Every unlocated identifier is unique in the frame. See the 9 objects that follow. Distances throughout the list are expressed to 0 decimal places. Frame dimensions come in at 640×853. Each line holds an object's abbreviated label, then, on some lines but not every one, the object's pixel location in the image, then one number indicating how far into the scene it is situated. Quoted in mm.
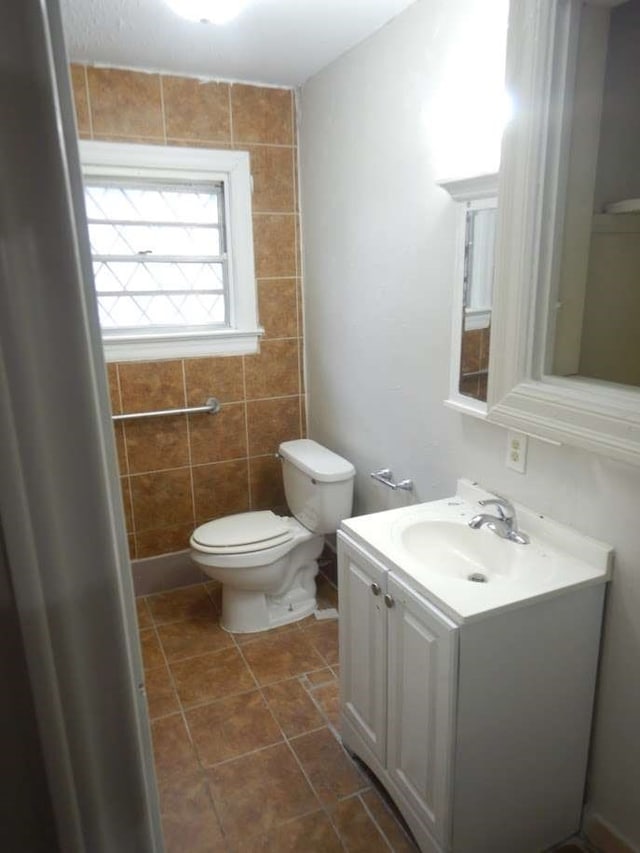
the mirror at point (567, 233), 1329
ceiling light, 1779
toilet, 2469
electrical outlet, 1652
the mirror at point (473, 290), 1682
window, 2585
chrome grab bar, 2686
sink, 1374
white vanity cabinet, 1360
